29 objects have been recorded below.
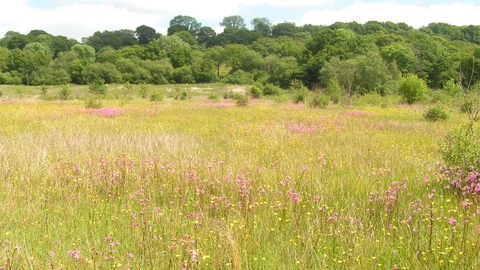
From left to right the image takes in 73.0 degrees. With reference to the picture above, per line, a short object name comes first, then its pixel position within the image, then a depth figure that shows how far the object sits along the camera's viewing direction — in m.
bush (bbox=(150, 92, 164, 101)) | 34.03
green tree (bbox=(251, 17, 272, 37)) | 167.75
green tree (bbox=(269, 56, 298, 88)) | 72.31
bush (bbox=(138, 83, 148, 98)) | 40.28
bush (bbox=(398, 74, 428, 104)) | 29.20
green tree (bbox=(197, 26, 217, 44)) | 168.11
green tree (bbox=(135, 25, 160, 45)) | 169.12
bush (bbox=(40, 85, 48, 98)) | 35.17
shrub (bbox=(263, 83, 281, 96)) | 46.38
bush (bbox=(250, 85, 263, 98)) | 39.50
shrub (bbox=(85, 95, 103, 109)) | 21.47
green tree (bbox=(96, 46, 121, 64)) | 99.19
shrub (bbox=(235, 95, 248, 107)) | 25.64
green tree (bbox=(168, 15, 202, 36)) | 187.65
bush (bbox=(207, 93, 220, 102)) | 36.01
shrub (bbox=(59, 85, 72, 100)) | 35.72
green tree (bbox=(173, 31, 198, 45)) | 149.75
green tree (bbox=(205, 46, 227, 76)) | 101.62
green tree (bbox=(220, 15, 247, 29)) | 191.75
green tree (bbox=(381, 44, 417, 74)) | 69.22
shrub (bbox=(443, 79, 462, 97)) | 27.44
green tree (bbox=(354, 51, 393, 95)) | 52.81
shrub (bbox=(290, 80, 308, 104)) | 30.45
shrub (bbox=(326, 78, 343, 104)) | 29.67
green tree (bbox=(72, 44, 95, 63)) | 114.62
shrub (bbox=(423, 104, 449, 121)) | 15.73
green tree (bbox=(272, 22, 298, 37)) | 160.43
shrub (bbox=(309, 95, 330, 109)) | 24.95
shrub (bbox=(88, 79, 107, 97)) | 40.70
